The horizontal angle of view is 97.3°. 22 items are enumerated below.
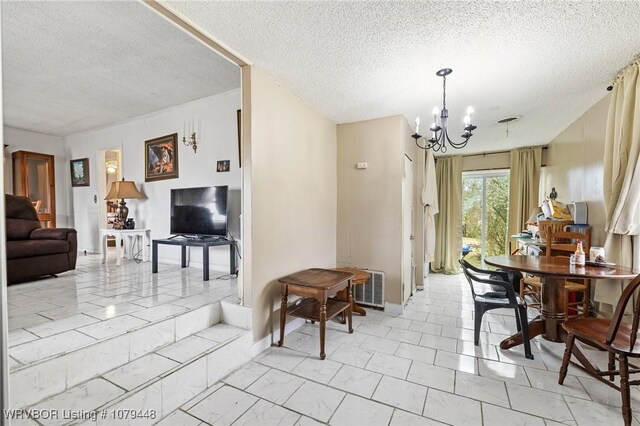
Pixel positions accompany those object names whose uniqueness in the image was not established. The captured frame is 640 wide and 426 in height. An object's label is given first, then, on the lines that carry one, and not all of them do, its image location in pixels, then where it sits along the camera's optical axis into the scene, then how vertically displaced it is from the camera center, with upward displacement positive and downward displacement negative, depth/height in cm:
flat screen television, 360 -5
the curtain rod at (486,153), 561 +107
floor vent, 361 -111
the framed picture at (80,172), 532 +70
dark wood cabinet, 510 +53
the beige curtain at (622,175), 230 +26
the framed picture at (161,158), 418 +76
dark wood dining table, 237 -80
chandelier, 241 +80
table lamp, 429 +24
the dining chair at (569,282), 300 -87
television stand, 333 -47
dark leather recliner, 303 -42
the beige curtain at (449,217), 580 -23
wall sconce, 396 +97
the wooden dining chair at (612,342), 166 -87
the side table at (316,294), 246 -79
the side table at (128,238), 412 -48
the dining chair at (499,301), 248 -89
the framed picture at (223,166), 375 +56
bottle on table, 255 -47
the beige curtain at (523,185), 524 +38
